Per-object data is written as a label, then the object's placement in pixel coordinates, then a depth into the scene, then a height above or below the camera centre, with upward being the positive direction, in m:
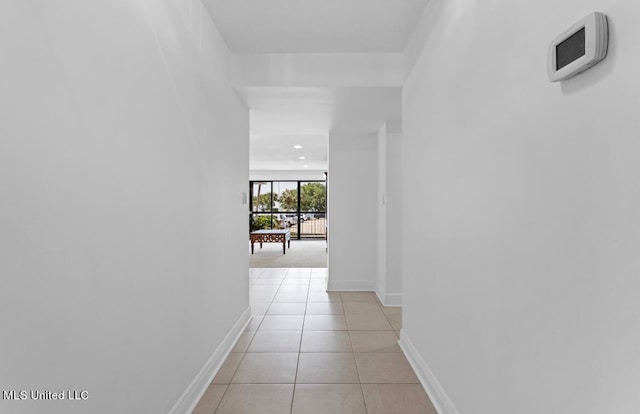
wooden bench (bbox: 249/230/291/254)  8.81 -0.88
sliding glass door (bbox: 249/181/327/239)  12.86 -0.14
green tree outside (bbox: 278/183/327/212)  12.91 +0.04
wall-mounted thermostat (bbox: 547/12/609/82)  0.86 +0.39
